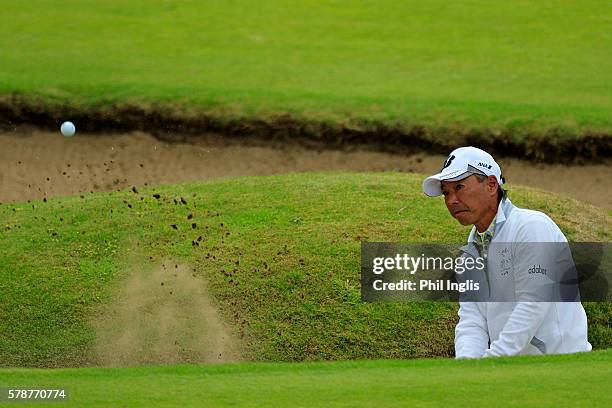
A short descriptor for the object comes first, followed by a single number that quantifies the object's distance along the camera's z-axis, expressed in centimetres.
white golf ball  3328
